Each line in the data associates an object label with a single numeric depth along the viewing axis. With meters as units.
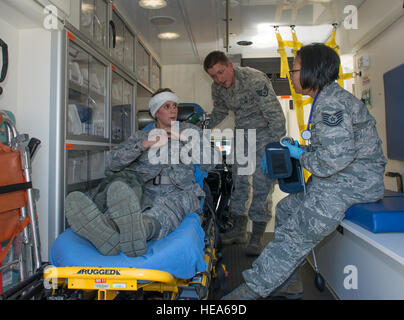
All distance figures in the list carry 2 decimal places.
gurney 1.36
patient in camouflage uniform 1.43
